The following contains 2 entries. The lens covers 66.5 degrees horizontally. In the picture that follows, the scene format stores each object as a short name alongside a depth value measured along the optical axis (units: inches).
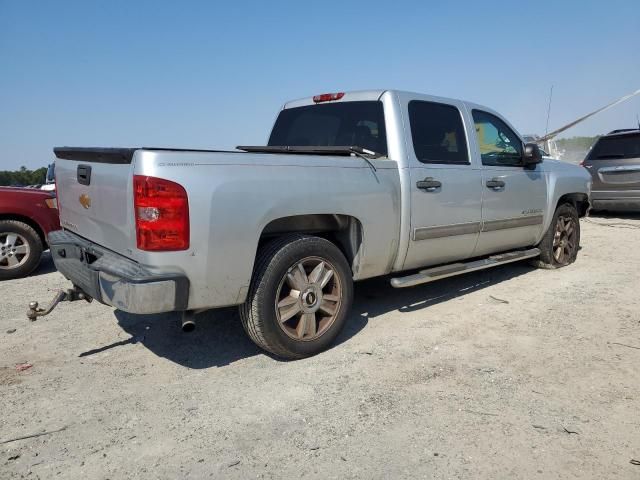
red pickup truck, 227.5
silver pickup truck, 107.7
